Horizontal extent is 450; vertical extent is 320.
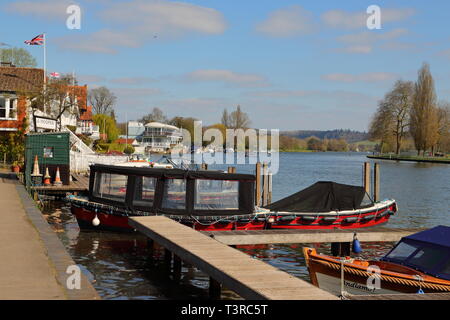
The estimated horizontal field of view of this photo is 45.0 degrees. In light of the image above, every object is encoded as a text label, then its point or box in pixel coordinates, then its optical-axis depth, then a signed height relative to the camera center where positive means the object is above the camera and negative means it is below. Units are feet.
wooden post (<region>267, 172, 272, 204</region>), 104.77 -10.68
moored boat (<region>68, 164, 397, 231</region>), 67.00 -7.81
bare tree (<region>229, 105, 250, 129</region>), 599.98 +25.80
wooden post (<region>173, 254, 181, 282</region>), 50.60 -11.94
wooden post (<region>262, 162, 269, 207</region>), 103.33 -9.31
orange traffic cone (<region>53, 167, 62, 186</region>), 106.61 -8.22
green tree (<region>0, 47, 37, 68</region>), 311.88 +47.34
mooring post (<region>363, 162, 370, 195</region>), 107.56 -5.52
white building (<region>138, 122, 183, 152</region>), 493.19 +4.78
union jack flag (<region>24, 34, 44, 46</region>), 166.20 +30.02
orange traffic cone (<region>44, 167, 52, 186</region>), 106.01 -7.81
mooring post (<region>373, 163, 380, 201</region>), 108.06 -7.53
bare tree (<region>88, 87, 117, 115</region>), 417.08 +31.37
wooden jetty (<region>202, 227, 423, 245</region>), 56.03 -9.87
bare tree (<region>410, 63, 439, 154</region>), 352.28 +21.34
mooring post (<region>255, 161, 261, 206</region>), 94.79 -8.00
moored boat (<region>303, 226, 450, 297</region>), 38.73 -9.36
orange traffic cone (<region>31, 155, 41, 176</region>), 102.69 -5.72
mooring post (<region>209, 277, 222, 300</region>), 42.47 -11.63
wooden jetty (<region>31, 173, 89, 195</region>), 100.44 -9.17
